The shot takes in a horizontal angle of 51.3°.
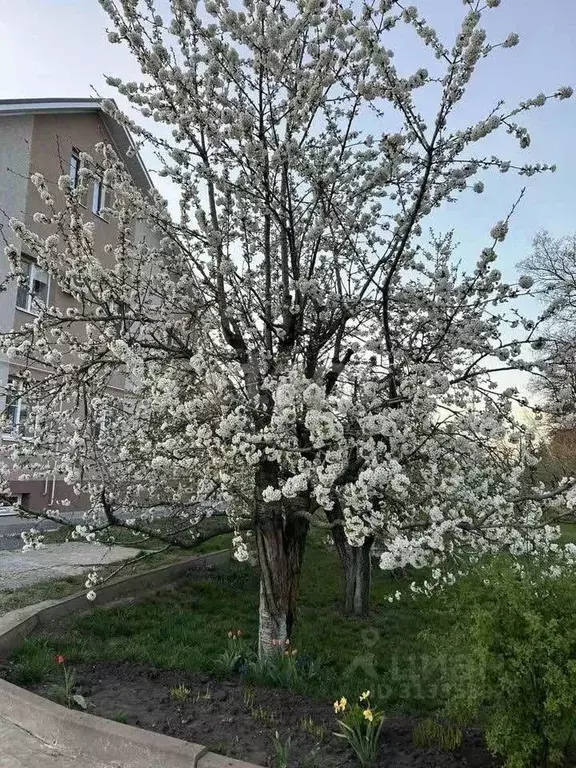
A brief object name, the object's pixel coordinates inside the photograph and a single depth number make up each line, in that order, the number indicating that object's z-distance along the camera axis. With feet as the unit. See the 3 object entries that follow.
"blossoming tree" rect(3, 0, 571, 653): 14.58
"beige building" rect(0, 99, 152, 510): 44.78
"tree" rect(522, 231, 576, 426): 15.83
